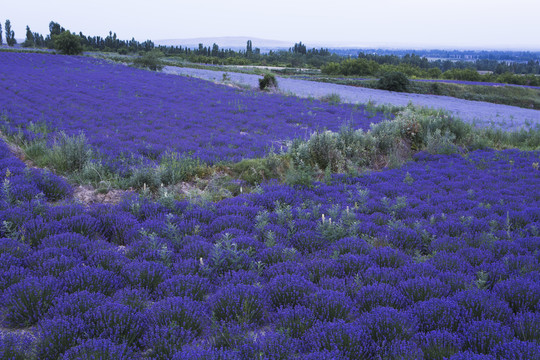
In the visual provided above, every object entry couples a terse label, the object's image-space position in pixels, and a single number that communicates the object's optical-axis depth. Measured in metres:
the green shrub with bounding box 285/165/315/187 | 7.92
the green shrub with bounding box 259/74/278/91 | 28.43
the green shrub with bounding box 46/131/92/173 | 8.74
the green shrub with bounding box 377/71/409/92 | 37.78
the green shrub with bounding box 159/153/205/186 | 8.29
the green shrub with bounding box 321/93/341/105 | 24.30
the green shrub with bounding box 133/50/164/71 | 41.00
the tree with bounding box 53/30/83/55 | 52.56
